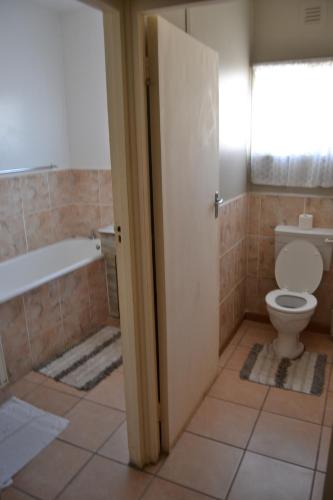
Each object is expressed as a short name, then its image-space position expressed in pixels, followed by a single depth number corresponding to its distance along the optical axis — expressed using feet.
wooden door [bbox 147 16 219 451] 5.56
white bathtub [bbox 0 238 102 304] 10.73
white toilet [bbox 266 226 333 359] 9.10
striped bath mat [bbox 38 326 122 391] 8.76
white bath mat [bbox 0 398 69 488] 6.59
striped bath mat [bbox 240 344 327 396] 8.49
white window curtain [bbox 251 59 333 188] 9.29
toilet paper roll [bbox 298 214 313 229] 10.00
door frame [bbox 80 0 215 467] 5.06
